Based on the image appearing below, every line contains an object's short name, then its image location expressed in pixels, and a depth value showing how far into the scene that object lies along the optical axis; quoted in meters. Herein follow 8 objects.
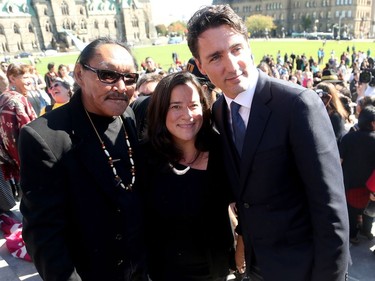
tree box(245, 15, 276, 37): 88.92
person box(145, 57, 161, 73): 8.12
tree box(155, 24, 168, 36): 115.50
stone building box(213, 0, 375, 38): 84.06
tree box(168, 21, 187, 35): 118.91
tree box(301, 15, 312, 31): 89.88
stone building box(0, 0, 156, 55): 70.66
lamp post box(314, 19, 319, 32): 81.62
